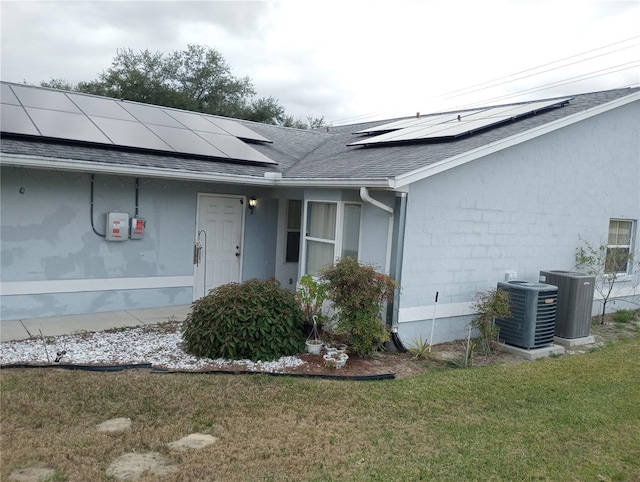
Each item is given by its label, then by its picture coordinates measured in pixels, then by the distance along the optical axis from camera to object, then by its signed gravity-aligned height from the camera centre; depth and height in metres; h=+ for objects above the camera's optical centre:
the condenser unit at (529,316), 7.38 -1.28
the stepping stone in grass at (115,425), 4.23 -1.89
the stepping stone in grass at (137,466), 3.56 -1.90
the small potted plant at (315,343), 6.81 -1.73
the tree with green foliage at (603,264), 9.71 -0.61
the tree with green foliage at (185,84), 29.83 +7.62
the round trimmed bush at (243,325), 6.30 -1.44
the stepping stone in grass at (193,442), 4.00 -1.89
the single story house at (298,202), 7.41 +0.23
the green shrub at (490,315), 7.28 -1.28
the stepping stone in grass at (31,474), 3.41 -1.89
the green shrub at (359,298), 6.49 -1.03
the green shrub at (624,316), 9.79 -1.59
